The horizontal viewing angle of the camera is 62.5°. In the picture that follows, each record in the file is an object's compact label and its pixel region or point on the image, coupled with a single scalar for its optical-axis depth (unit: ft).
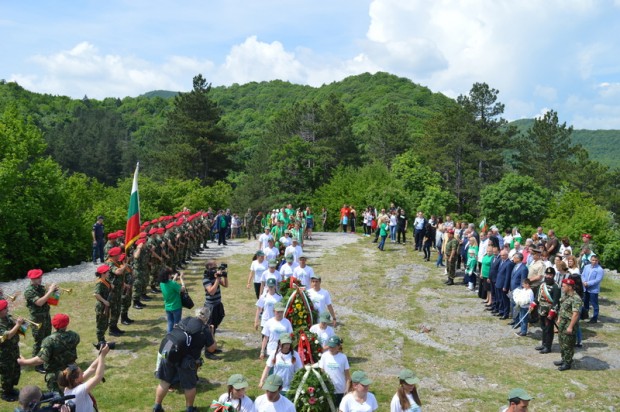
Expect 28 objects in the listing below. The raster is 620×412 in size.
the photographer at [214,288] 32.99
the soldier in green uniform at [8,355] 26.22
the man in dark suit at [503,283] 43.01
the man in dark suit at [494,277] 45.21
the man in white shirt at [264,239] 49.87
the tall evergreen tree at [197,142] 175.22
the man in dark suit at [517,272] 41.34
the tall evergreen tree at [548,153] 175.83
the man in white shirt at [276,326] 26.35
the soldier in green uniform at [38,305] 29.63
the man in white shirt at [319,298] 31.07
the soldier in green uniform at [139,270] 44.75
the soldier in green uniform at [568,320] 32.35
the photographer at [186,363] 24.50
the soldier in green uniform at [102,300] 33.22
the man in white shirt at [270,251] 44.80
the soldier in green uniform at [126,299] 39.96
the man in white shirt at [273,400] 19.07
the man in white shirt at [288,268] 38.06
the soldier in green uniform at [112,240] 46.97
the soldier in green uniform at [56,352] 23.59
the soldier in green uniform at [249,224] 90.02
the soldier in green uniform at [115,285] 36.27
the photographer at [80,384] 18.78
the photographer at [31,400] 16.56
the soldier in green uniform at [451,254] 54.85
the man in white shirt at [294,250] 44.62
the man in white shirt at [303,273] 37.24
